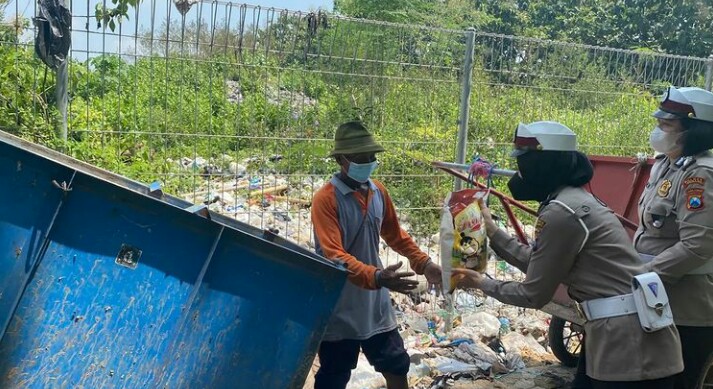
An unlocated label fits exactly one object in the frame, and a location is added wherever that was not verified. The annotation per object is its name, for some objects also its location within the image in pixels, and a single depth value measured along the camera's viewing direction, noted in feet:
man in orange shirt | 12.35
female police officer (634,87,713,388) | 12.03
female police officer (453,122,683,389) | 10.23
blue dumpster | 9.39
